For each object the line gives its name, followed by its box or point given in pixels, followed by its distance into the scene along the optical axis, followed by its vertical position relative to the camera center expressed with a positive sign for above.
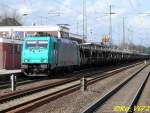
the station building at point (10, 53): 55.96 -0.23
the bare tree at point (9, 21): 130.88 +9.02
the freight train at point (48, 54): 34.59 -0.30
